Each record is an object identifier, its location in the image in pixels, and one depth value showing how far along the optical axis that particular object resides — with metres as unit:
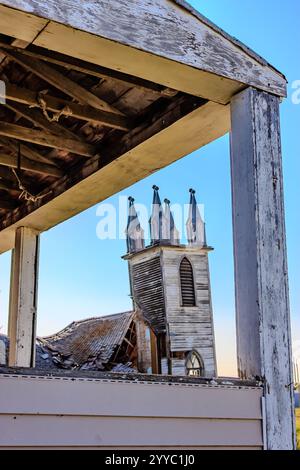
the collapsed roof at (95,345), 10.61
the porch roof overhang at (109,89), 3.24
